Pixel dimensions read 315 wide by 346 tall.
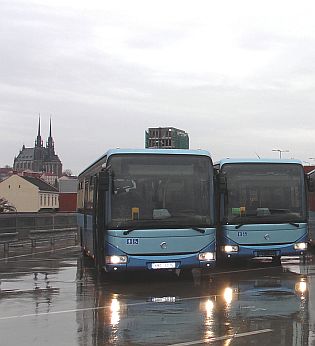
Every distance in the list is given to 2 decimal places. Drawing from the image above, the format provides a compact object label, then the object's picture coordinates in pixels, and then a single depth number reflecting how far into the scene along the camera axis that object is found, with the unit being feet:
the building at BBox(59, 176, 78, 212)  227.20
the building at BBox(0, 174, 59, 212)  386.32
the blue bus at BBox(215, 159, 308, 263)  53.16
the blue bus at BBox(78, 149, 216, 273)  44.68
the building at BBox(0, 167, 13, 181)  510.17
